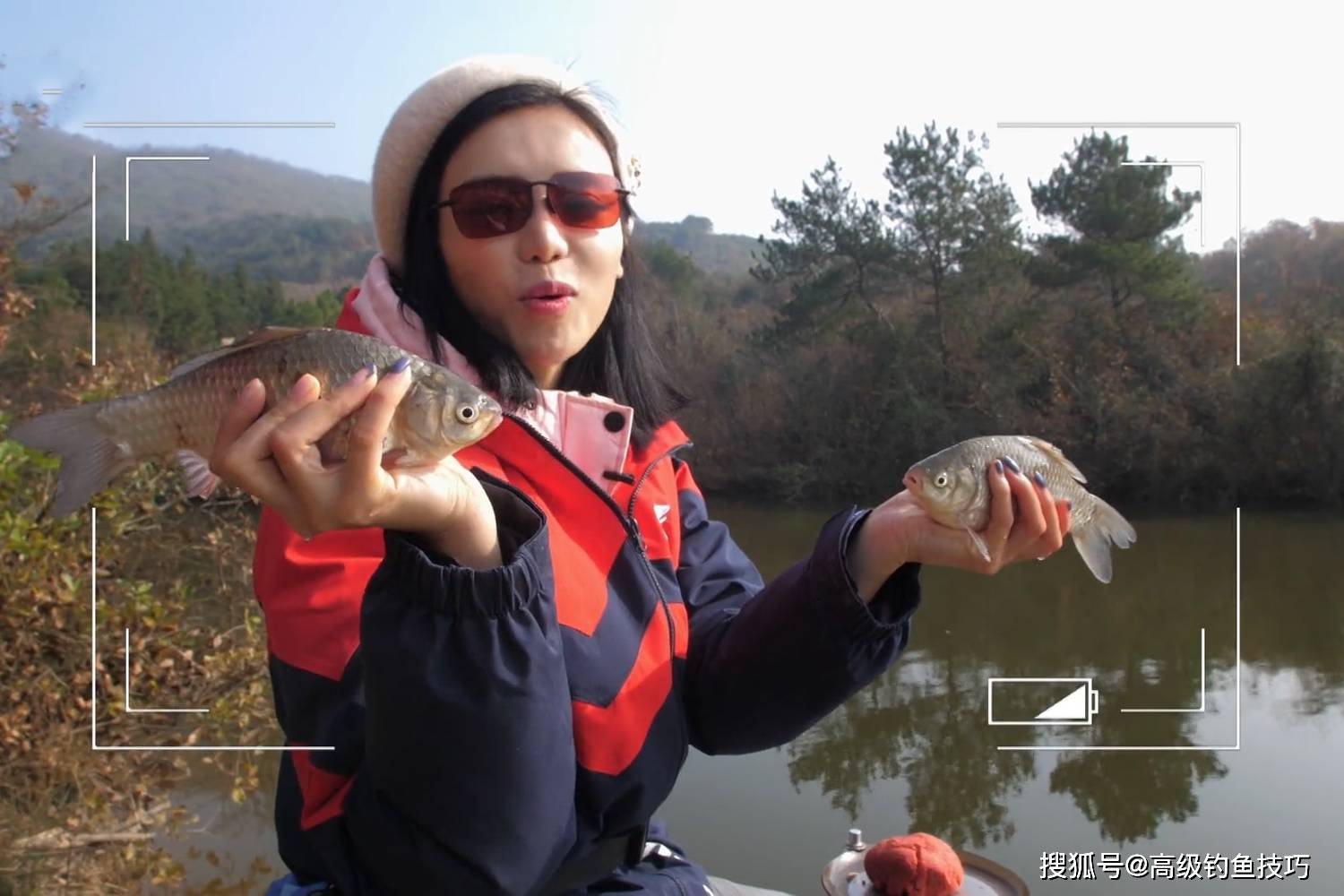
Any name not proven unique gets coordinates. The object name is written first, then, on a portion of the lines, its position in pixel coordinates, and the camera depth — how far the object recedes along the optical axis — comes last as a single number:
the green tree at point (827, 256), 19.97
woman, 1.18
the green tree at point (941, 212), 19.09
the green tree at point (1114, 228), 16.09
